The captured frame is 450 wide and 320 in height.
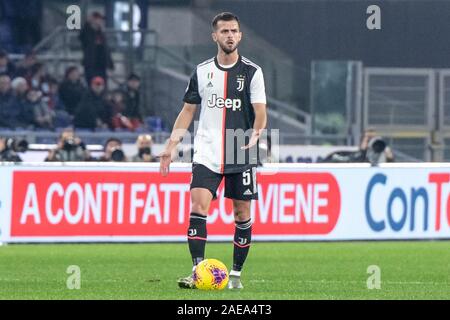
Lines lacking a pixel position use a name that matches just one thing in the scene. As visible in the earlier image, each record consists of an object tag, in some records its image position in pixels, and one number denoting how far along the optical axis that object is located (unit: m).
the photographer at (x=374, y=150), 23.11
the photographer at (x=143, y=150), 22.17
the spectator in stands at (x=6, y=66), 25.99
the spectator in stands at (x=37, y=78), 26.09
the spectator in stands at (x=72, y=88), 25.89
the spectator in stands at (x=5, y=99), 25.11
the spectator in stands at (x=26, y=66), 26.12
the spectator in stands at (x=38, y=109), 25.50
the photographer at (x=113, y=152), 21.98
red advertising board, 19.16
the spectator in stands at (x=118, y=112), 26.31
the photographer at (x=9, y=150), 21.41
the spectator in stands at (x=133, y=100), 26.42
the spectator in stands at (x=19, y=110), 25.41
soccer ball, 11.88
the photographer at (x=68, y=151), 21.77
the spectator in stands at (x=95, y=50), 26.19
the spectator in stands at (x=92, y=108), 25.67
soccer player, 11.99
